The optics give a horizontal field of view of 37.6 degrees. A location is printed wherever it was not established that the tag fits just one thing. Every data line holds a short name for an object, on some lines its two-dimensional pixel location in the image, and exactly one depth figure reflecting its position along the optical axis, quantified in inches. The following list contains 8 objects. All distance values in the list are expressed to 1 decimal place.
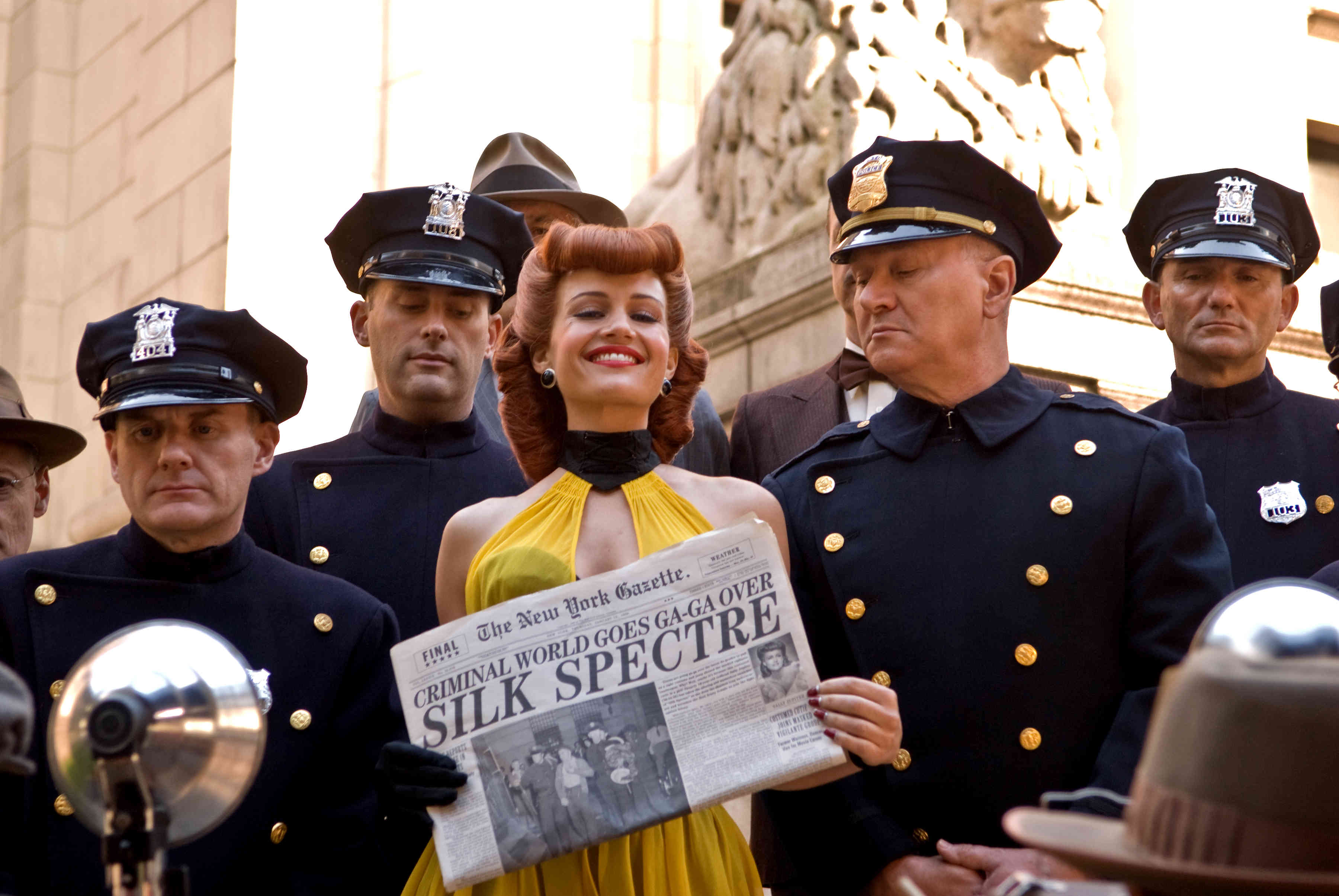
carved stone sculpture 304.0
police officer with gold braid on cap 156.1
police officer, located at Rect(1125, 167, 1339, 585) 204.5
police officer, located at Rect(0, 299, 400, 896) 163.2
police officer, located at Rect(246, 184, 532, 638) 194.5
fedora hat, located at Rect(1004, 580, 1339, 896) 78.5
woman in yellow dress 154.4
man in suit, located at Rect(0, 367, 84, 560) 235.6
